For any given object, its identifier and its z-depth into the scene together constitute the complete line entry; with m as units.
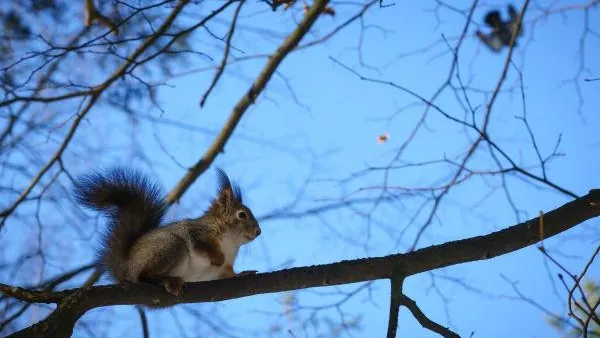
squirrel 3.05
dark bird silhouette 3.99
